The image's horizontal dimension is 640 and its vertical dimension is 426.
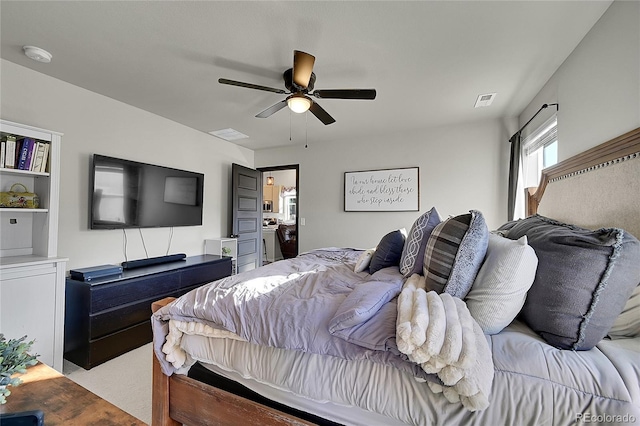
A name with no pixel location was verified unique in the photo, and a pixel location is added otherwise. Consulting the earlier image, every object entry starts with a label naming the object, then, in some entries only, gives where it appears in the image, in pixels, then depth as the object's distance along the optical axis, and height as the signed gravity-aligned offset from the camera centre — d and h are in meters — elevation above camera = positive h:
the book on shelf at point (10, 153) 1.94 +0.43
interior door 4.33 +0.00
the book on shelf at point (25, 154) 1.99 +0.44
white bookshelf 1.85 -0.39
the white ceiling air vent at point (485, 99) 2.68 +1.29
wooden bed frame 1.08 -0.85
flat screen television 2.64 +0.21
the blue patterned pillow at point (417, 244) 1.52 -0.17
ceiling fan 1.85 +1.01
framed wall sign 3.79 +0.41
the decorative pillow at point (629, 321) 0.92 -0.36
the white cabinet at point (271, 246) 6.57 -0.80
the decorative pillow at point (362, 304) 0.97 -0.36
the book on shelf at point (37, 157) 2.04 +0.43
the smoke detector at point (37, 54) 1.97 +1.24
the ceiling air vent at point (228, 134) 3.93 +1.26
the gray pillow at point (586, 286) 0.83 -0.22
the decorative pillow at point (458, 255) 1.12 -0.17
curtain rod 2.15 +0.98
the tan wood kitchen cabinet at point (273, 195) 7.95 +0.61
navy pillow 1.87 -0.27
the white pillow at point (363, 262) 1.92 -0.35
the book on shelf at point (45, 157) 2.09 +0.43
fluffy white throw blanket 0.76 -0.41
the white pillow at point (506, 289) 0.96 -0.27
